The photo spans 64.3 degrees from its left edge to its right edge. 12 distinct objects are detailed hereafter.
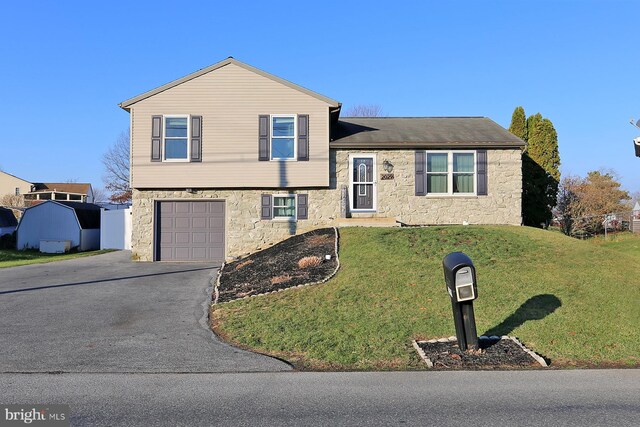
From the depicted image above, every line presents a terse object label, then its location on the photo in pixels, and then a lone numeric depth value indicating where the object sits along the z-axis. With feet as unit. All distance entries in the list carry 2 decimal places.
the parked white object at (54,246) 89.15
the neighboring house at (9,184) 197.77
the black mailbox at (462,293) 22.39
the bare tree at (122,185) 163.02
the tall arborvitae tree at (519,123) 82.53
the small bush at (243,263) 49.19
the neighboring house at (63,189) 185.18
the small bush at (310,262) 41.05
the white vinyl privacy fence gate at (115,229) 88.79
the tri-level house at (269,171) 59.72
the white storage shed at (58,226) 93.09
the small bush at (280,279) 37.83
